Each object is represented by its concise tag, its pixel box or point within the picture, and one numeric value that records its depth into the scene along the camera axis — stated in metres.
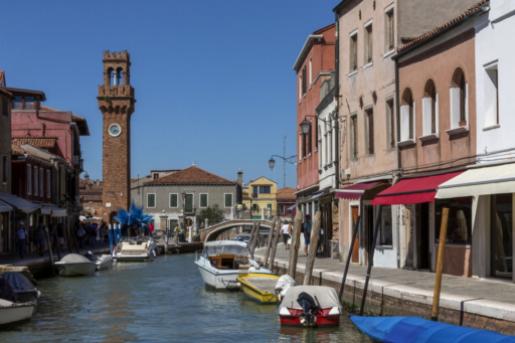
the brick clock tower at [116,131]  73.31
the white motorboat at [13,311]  18.42
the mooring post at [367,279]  17.64
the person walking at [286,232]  48.74
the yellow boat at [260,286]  22.88
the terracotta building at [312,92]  35.88
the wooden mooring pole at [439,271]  13.95
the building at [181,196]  97.50
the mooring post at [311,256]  21.47
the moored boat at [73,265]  34.28
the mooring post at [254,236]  39.16
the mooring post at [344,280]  19.09
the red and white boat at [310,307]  17.83
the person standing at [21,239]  35.44
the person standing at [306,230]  35.38
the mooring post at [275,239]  31.81
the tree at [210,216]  95.50
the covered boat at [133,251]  48.78
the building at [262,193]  117.94
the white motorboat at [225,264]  27.12
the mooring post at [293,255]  24.47
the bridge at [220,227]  73.50
